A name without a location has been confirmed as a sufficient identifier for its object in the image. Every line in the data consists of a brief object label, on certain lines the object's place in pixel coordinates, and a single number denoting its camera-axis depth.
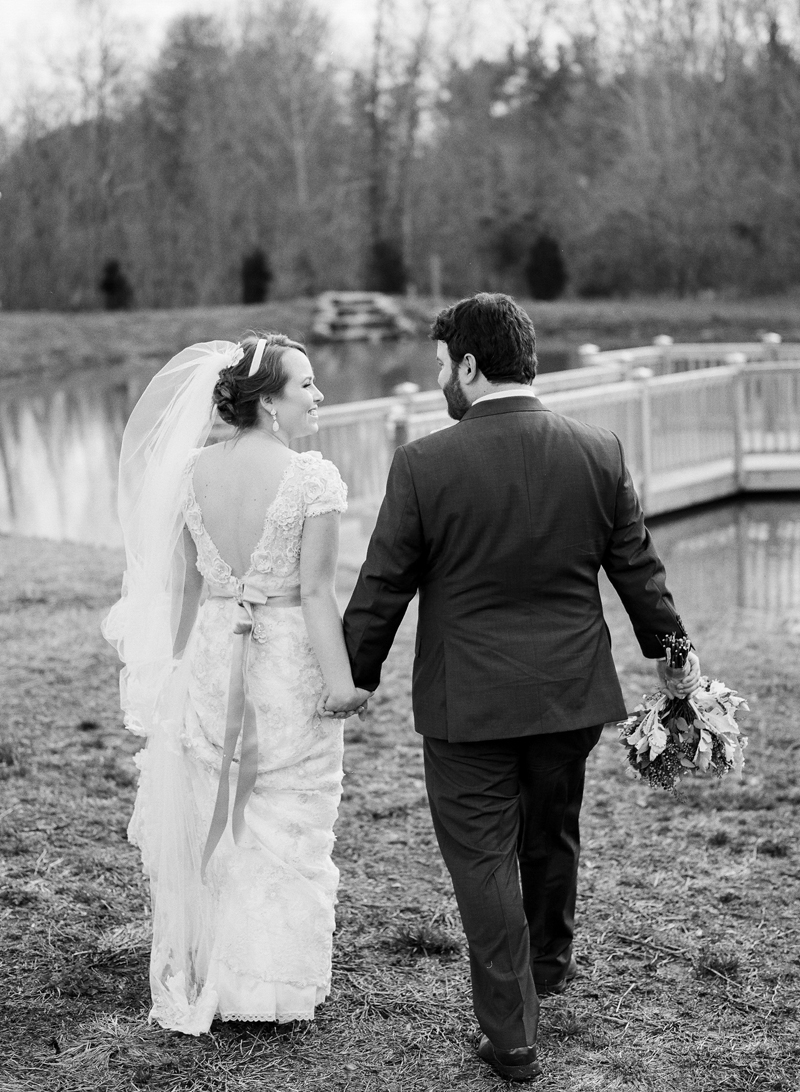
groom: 3.33
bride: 3.60
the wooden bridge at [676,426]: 11.65
